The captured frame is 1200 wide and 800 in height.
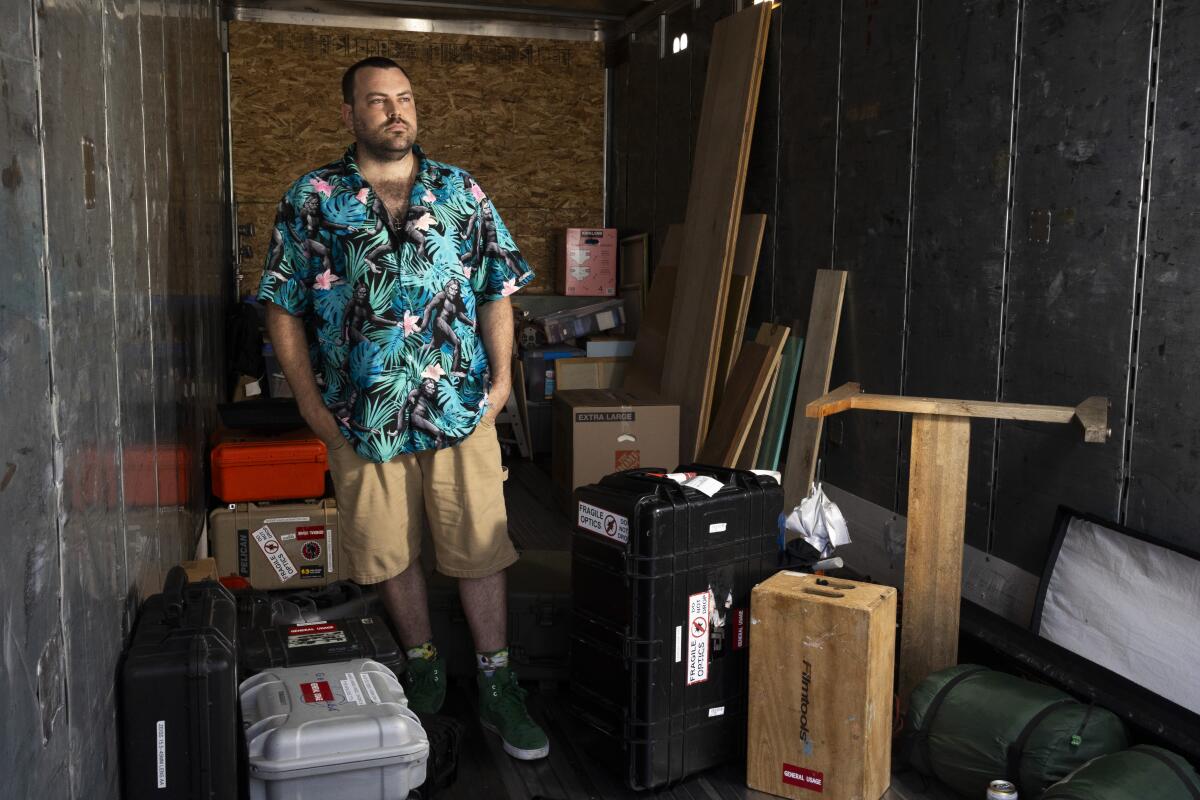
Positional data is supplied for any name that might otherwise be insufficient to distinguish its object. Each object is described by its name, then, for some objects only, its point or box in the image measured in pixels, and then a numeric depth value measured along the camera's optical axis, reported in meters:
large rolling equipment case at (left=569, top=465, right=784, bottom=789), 2.73
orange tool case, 4.02
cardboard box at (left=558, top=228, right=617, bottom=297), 7.78
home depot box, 5.40
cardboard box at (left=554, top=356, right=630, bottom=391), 6.70
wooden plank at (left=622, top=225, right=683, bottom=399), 6.22
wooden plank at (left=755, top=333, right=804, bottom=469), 4.93
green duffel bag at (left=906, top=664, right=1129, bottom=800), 2.60
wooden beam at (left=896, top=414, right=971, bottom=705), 3.09
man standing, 2.86
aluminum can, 2.44
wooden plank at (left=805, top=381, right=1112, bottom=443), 2.96
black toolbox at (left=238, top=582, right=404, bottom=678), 2.51
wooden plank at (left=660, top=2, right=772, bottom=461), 5.33
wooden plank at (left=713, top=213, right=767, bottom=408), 5.38
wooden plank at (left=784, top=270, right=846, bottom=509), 4.66
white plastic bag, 3.63
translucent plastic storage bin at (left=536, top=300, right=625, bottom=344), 7.24
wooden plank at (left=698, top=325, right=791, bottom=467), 4.94
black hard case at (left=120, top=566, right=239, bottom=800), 1.91
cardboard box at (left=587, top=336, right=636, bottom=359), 6.90
